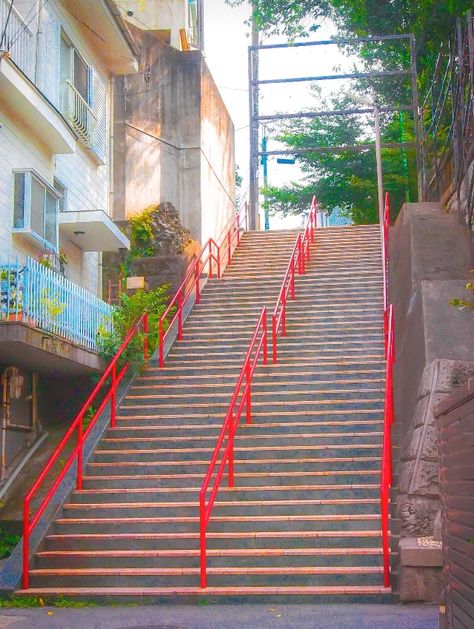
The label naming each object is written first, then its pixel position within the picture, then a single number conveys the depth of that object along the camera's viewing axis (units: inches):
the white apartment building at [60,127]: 552.4
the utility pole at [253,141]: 1023.3
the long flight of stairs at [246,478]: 379.9
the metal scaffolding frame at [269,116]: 909.8
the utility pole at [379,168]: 755.2
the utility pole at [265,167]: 1346.0
